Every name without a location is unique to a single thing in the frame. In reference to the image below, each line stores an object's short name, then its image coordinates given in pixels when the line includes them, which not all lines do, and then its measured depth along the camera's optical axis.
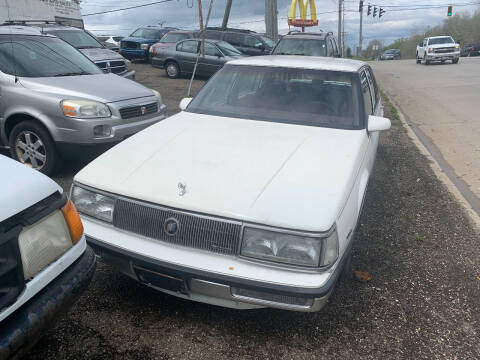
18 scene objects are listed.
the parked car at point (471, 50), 43.31
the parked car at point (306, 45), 12.51
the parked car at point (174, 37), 16.19
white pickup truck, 26.30
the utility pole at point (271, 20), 21.45
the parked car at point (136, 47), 18.98
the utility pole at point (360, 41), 58.46
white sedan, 2.34
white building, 14.77
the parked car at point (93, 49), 10.01
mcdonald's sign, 33.78
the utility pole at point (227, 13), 27.45
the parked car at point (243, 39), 17.62
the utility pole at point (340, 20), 41.92
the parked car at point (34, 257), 1.78
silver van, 5.03
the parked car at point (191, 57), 14.27
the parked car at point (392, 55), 59.12
